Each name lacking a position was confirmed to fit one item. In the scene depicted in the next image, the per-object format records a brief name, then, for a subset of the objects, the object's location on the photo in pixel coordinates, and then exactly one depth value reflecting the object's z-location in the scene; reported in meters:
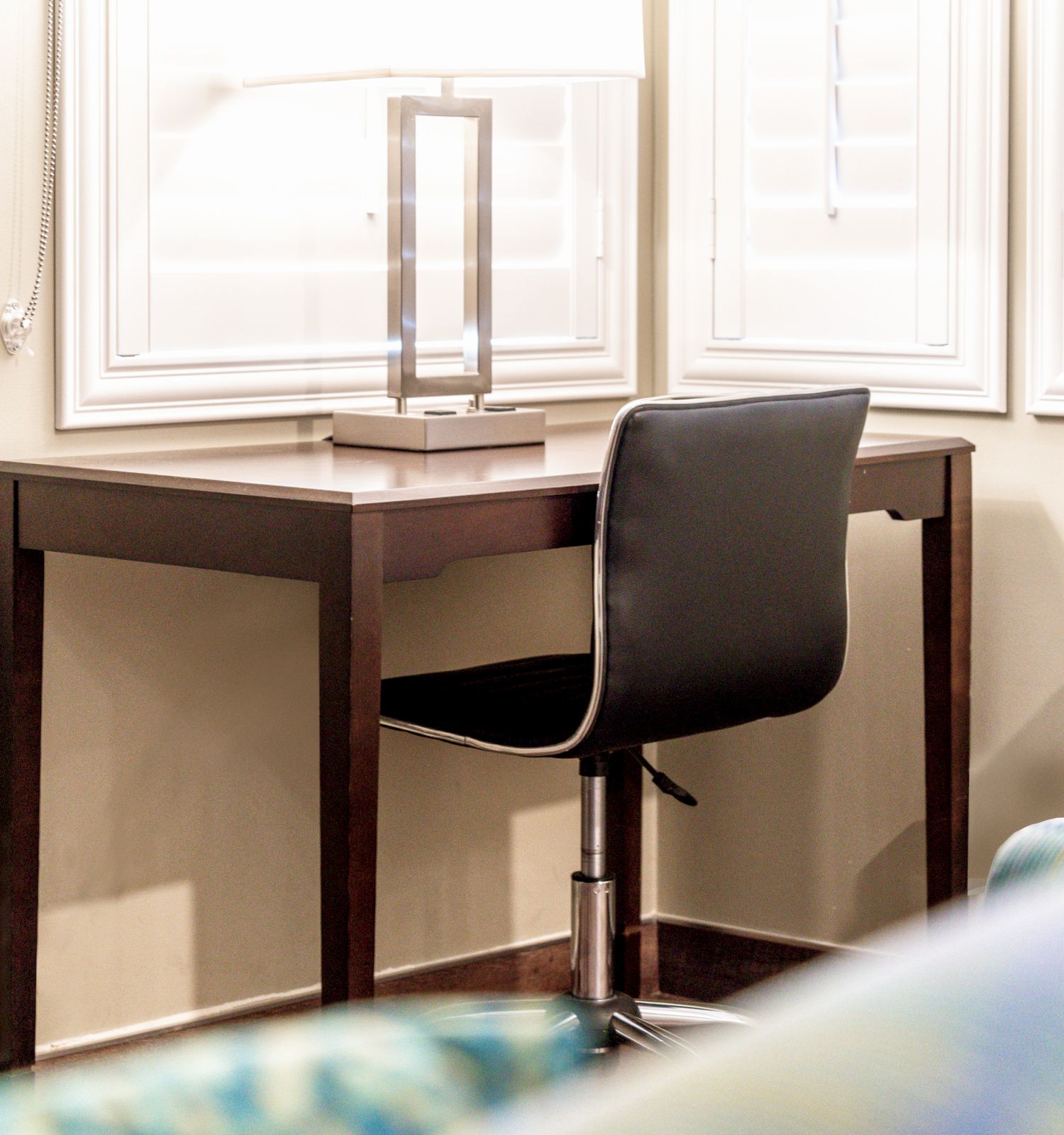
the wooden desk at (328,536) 4.74
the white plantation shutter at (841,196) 5.53
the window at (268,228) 5.18
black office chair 4.87
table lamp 5.09
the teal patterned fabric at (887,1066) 0.58
